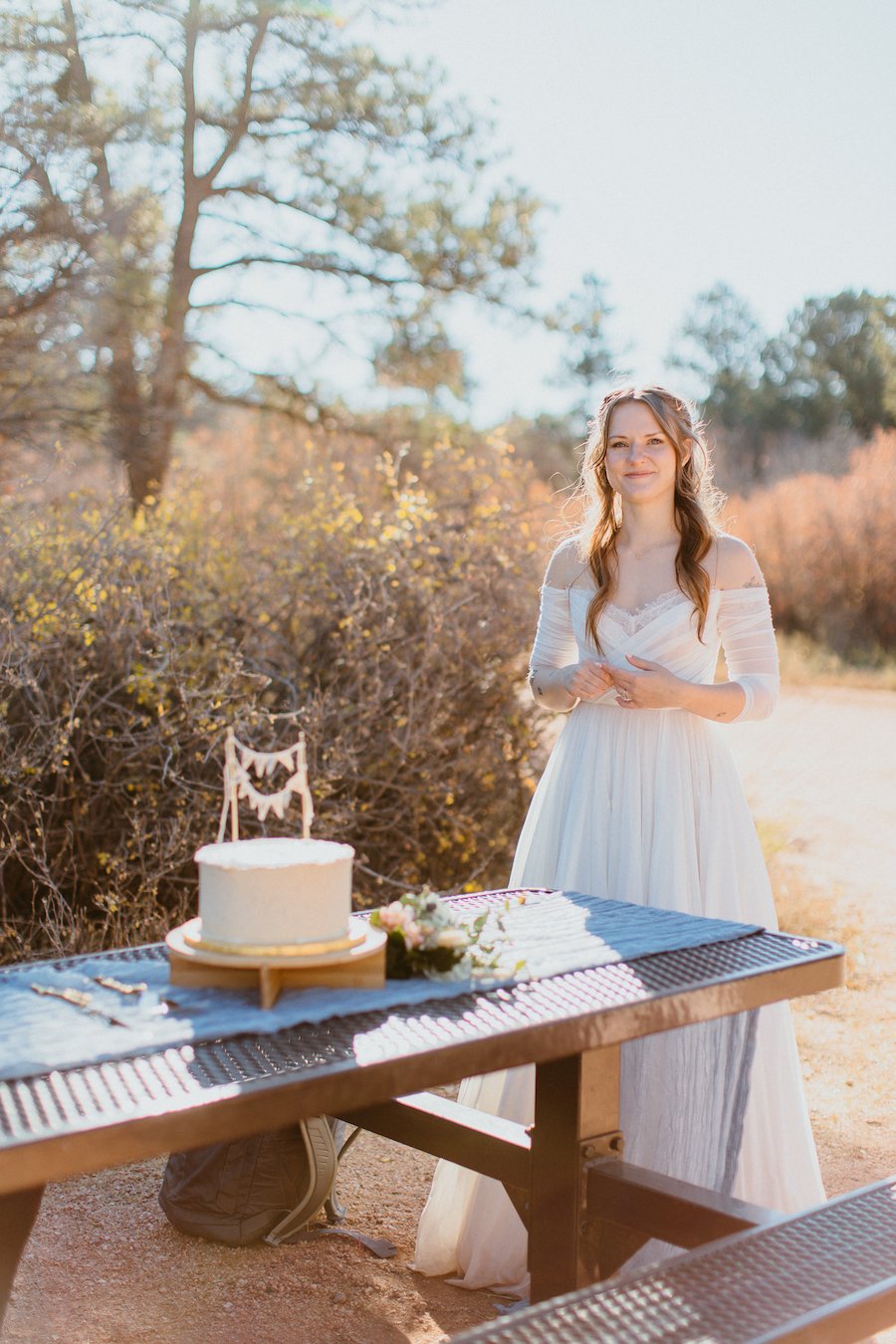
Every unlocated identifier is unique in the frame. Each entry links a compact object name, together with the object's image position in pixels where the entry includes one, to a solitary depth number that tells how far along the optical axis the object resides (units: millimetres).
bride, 2918
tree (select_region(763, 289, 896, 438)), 29906
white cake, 1941
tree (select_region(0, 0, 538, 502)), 9906
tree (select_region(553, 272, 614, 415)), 29984
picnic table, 1551
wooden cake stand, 1947
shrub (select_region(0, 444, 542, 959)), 4984
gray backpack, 3158
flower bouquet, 2088
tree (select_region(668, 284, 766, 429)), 35062
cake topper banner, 2043
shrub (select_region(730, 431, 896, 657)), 18281
